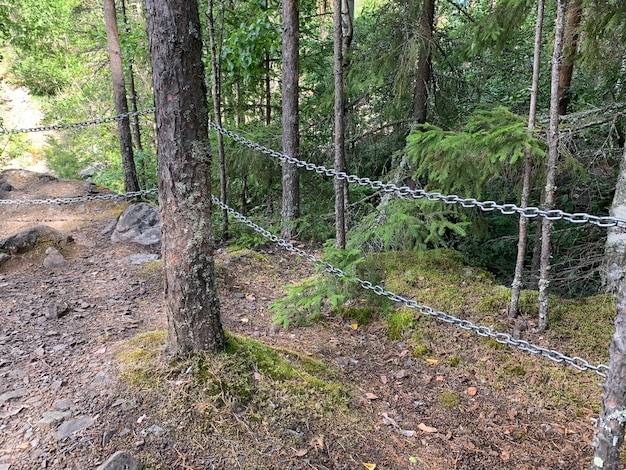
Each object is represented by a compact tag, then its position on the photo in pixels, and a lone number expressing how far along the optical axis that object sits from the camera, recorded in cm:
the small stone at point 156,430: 242
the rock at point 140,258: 605
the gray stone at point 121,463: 215
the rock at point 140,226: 668
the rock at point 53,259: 575
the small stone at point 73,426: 244
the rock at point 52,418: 255
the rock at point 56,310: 432
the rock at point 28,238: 572
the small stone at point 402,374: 363
